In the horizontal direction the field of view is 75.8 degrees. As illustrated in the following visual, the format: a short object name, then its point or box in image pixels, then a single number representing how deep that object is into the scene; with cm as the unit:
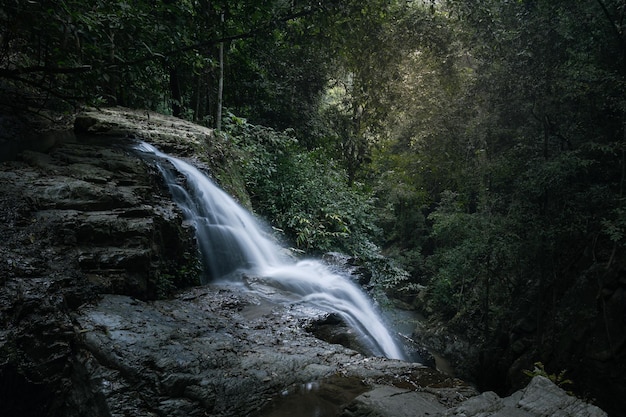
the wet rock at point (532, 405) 311
